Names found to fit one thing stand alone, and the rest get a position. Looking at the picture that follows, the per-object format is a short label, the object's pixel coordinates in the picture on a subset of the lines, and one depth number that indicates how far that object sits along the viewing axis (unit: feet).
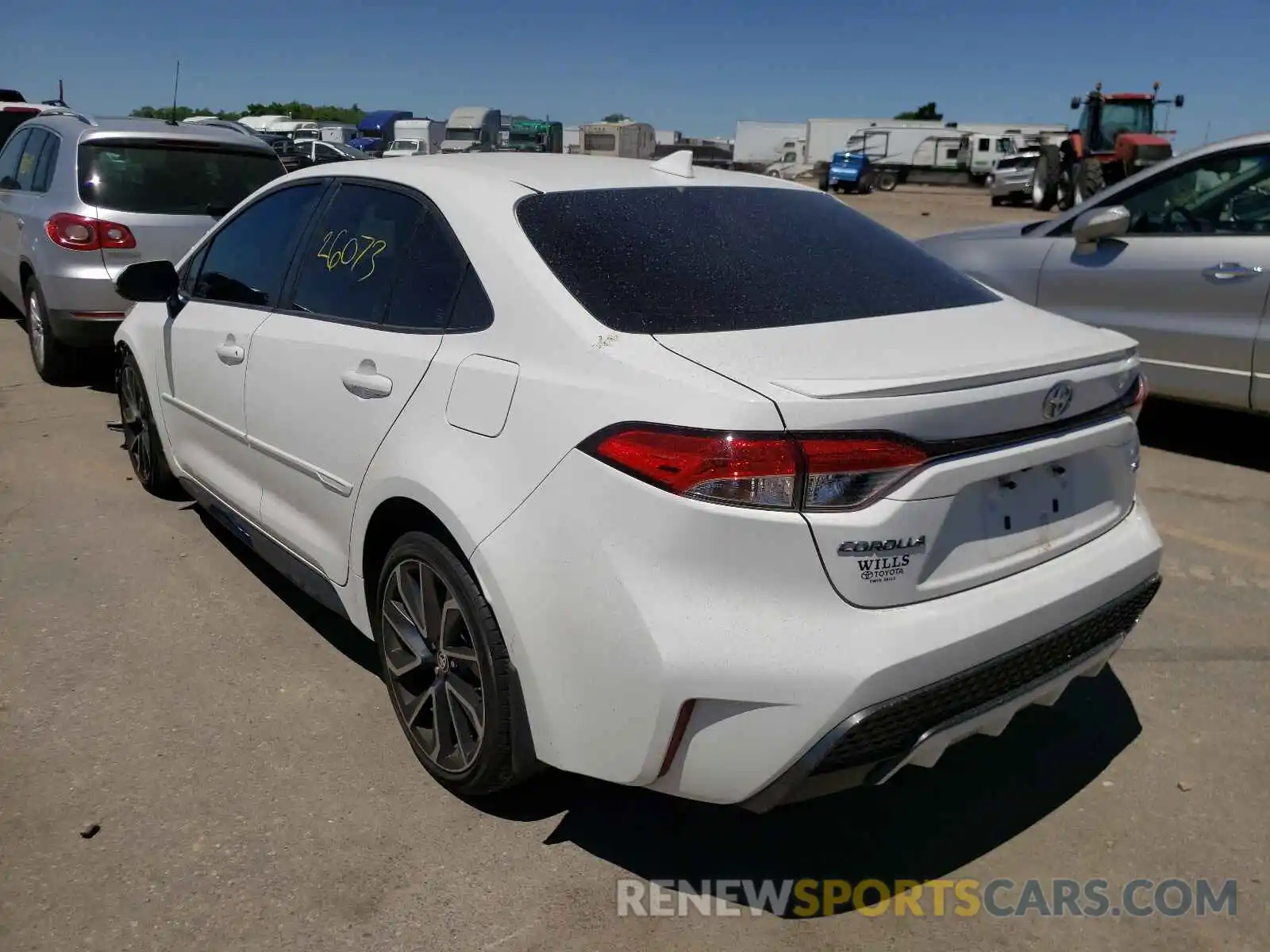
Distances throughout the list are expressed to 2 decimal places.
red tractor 75.46
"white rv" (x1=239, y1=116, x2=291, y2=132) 146.82
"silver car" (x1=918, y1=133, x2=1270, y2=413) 17.63
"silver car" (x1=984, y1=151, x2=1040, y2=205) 107.04
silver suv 21.43
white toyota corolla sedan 6.94
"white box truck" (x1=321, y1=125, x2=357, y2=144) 140.72
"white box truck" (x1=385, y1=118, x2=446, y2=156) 122.11
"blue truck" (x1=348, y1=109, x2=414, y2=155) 132.00
